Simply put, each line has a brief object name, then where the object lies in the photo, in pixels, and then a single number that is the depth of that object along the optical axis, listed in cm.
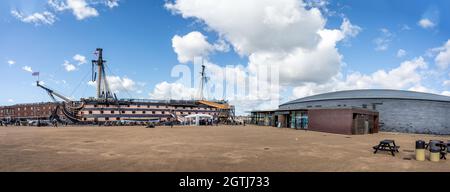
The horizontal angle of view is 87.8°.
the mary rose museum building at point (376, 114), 3503
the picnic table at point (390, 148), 1384
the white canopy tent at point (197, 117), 5767
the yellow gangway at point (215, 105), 8444
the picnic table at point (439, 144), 1259
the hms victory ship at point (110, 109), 6612
